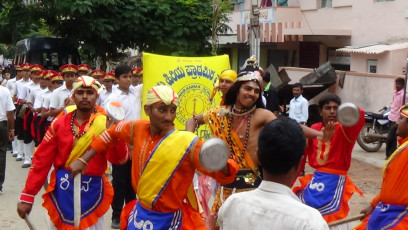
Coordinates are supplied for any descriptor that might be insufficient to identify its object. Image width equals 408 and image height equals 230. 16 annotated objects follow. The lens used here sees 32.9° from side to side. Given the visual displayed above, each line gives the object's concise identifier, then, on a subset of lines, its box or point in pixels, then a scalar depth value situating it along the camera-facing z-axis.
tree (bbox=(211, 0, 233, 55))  16.52
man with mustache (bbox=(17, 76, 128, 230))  5.35
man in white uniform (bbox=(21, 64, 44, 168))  12.78
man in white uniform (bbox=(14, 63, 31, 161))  13.52
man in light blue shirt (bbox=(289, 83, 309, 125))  12.30
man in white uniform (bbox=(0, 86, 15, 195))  10.02
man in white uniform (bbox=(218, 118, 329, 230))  2.69
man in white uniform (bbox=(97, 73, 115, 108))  10.73
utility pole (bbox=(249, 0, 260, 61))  13.85
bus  19.72
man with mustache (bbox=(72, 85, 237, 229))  4.37
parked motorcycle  14.10
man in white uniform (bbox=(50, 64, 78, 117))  10.26
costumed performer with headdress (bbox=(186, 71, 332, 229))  5.23
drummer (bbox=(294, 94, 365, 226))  5.99
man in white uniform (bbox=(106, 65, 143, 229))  7.82
